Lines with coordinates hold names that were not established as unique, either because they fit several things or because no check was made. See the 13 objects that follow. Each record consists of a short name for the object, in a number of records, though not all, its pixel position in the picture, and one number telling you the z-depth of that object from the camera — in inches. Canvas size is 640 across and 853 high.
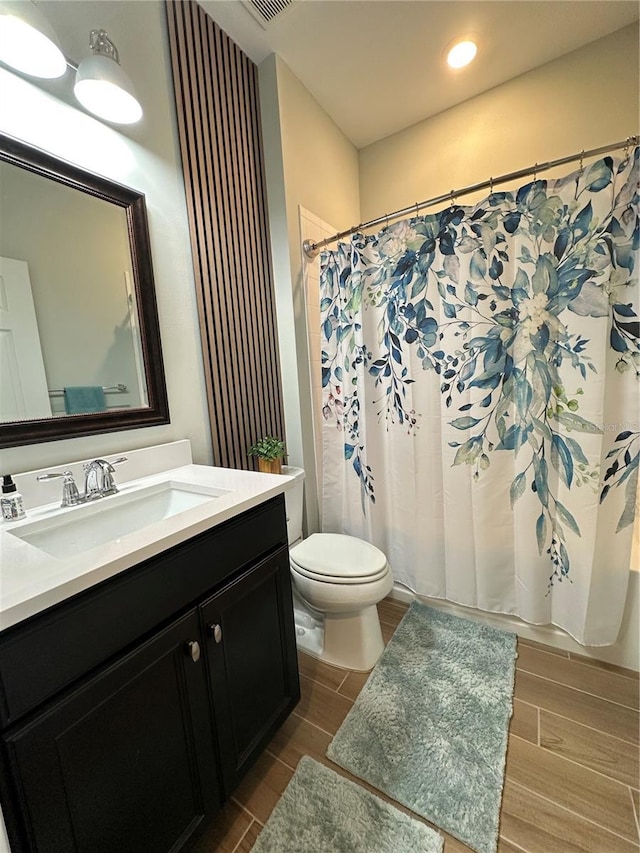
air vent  53.6
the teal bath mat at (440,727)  38.8
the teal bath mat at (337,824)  35.4
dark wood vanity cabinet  22.4
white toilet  53.7
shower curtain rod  44.8
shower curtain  48.1
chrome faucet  40.2
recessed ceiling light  62.8
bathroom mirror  37.9
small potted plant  63.2
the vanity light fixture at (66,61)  34.5
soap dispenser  34.0
